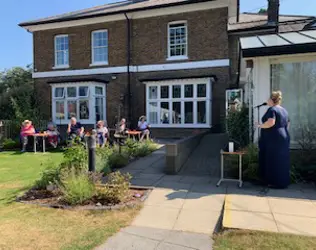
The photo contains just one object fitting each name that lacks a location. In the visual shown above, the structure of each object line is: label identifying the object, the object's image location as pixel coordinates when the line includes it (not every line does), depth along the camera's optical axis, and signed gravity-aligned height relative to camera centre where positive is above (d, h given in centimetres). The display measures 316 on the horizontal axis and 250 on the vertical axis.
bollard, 575 -76
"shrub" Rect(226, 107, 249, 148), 817 -34
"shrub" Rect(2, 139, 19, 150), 1367 -143
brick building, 1482 +310
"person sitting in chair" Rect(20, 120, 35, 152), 1255 -76
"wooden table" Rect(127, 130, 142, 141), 1223 -79
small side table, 605 -119
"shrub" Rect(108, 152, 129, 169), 788 -130
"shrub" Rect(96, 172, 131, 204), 504 -140
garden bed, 486 -158
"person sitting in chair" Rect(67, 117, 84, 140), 1162 -54
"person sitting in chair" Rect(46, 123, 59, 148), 1312 -95
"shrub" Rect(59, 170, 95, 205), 500 -134
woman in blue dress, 571 -59
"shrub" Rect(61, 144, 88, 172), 602 -95
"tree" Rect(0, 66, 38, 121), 1642 +166
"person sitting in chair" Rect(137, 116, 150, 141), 1286 -55
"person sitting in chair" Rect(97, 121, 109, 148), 1084 -69
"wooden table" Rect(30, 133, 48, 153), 1208 -86
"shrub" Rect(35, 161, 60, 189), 589 -133
